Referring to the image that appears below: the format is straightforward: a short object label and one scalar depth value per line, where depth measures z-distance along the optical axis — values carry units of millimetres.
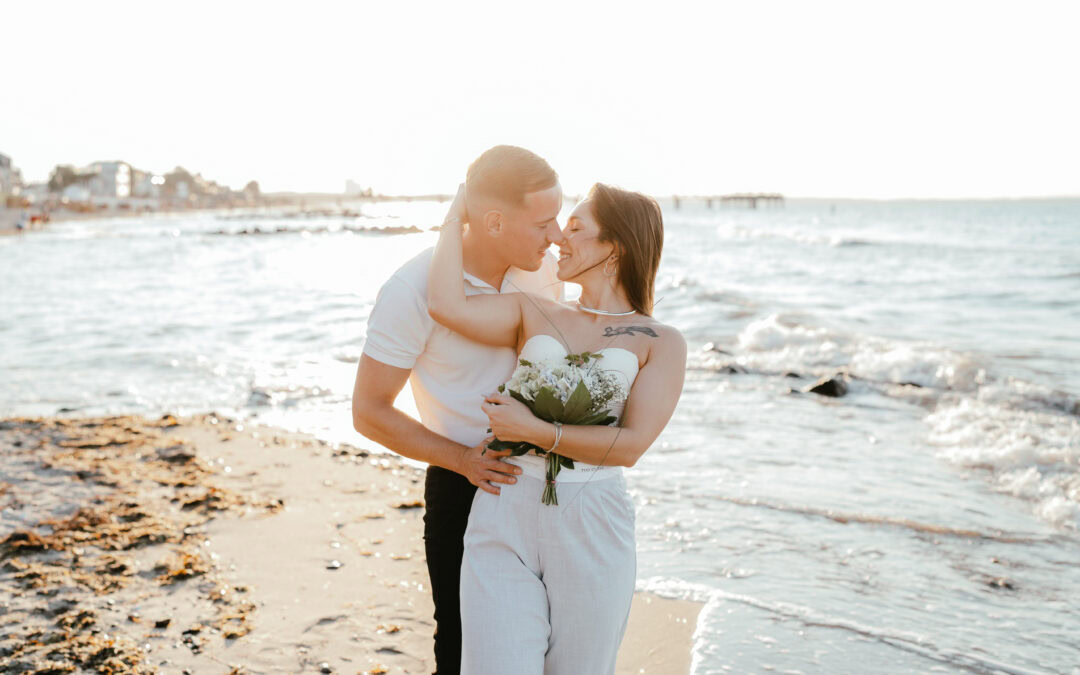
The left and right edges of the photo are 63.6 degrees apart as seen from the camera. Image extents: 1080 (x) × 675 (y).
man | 3199
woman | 2736
